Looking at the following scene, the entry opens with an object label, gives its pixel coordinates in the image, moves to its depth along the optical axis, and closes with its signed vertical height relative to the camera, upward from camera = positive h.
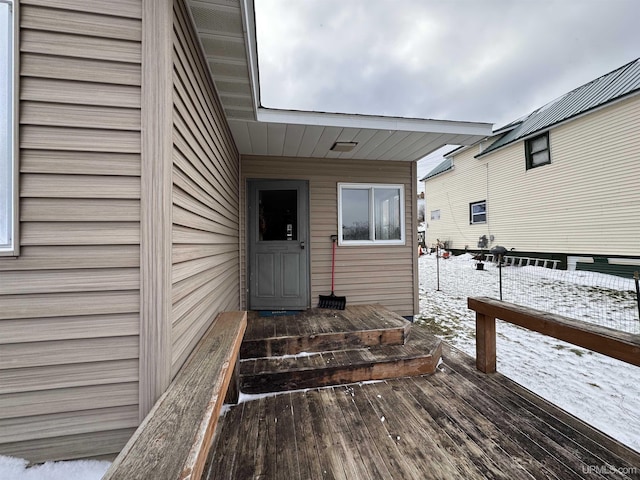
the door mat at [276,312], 3.61 -0.95
